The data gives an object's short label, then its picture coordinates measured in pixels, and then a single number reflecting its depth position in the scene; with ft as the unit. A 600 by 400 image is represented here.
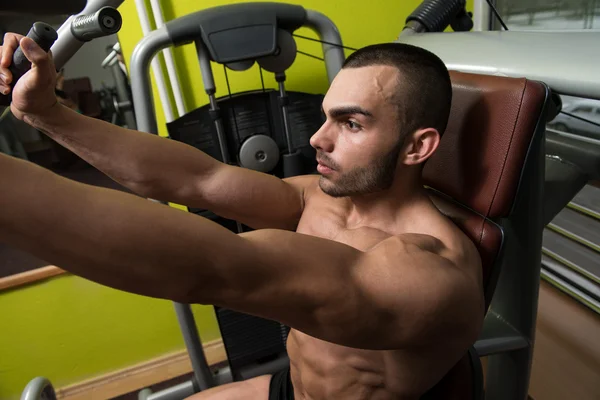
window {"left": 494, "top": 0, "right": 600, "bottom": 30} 4.19
